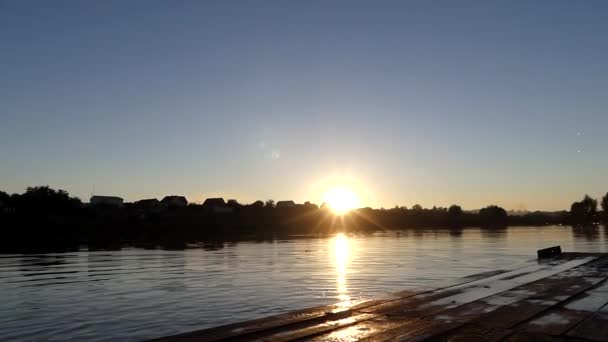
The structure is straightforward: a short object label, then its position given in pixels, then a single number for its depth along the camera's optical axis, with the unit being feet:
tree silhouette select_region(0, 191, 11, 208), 445.87
